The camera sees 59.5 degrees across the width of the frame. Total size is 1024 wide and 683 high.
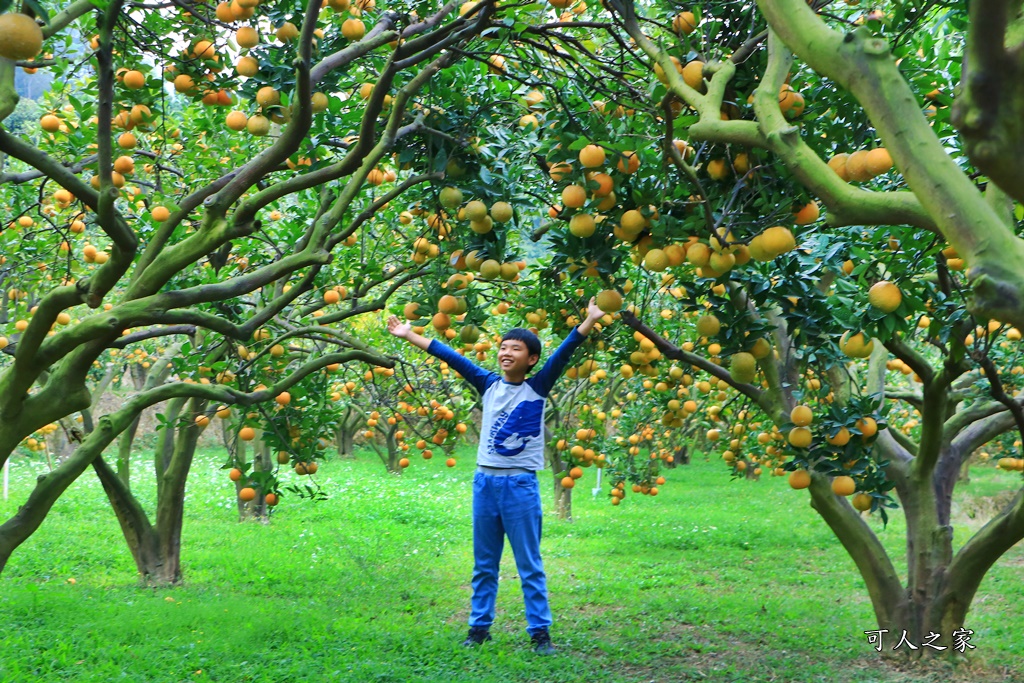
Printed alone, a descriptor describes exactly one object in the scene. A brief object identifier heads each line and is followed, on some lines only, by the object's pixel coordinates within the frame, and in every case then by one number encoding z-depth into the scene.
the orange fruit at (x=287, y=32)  3.46
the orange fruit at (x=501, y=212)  3.46
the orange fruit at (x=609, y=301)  3.43
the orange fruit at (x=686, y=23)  3.13
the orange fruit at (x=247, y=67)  3.33
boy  4.62
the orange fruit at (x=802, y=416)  4.15
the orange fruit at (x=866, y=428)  4.13
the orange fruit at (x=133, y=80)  3.62
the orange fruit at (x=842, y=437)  4.05
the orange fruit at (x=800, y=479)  4.41
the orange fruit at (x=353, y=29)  3.40
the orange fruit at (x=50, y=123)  4.54
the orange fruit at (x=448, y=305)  3.66
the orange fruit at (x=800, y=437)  4.12
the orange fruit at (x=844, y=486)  4.13
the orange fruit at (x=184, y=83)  3.63
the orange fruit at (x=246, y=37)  3.29
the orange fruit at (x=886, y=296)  2.84
